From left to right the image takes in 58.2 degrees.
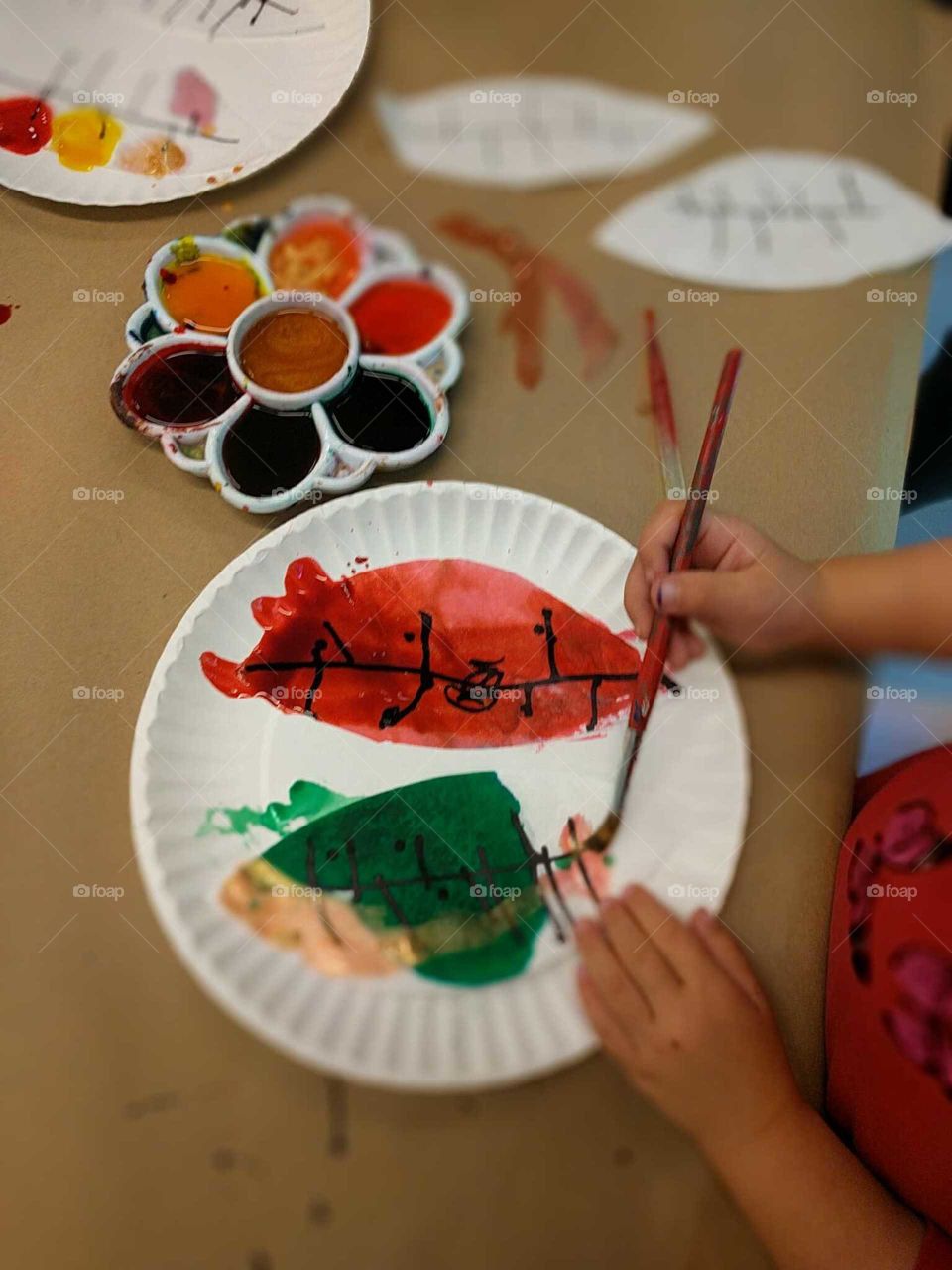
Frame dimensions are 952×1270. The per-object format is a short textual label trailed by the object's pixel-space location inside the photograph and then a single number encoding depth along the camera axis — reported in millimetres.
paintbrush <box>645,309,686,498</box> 622
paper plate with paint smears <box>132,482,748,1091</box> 482
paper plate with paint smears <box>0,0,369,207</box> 679
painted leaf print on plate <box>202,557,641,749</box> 543
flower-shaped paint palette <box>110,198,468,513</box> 585
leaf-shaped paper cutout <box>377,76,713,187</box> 712
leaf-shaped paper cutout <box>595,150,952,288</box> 686
